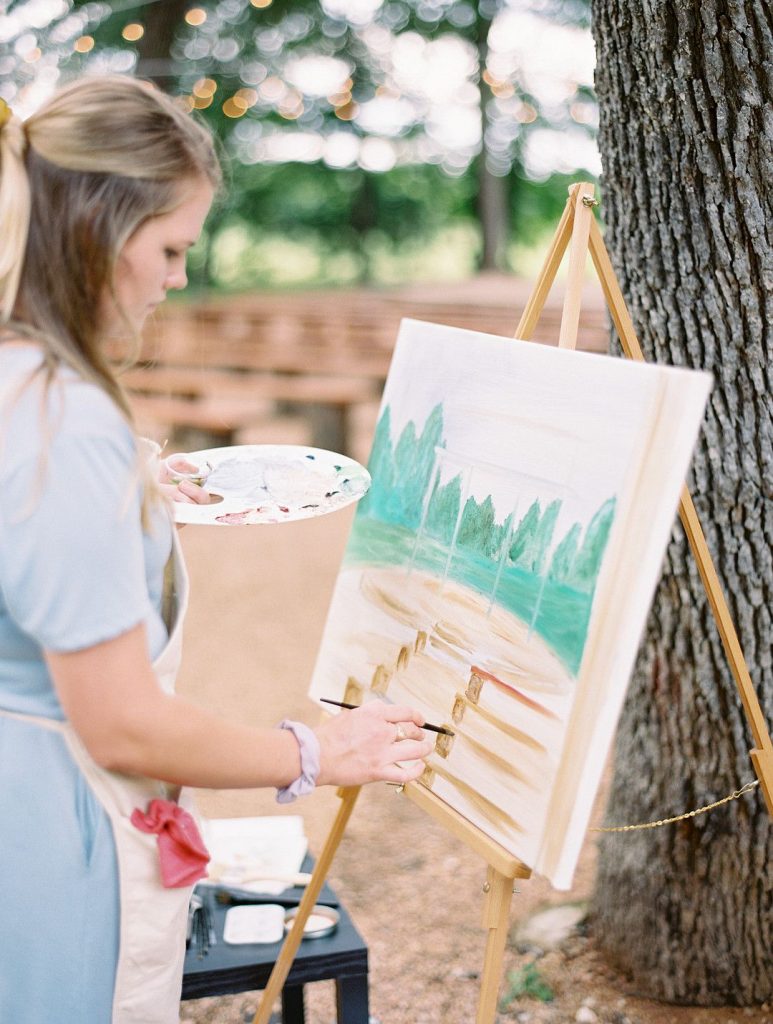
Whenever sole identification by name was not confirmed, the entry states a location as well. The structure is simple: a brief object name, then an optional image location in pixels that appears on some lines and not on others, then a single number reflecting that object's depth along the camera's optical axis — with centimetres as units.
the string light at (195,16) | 774
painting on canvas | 117
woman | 92
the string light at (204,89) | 877
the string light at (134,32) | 792
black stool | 157
